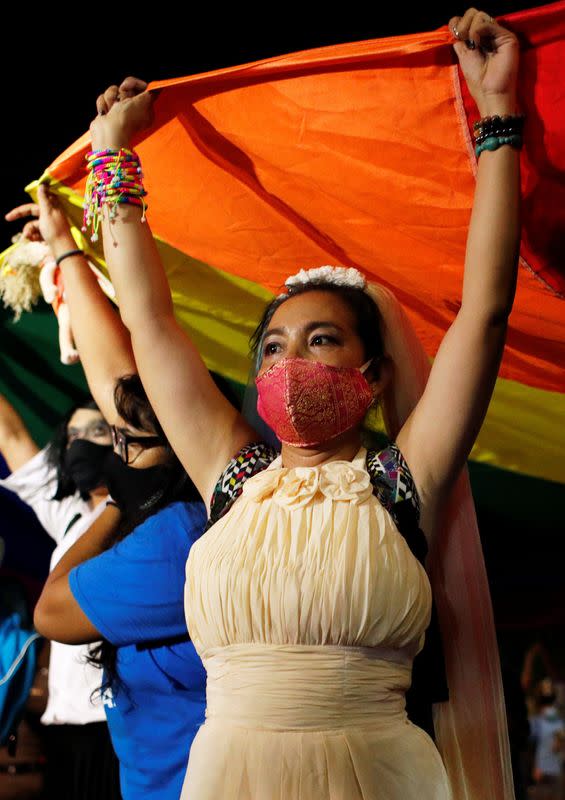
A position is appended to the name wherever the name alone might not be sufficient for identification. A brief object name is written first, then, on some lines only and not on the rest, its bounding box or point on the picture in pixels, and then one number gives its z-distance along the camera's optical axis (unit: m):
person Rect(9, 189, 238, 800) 2.36
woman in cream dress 1.85
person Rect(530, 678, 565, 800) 10.93
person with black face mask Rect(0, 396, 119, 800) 3.38
